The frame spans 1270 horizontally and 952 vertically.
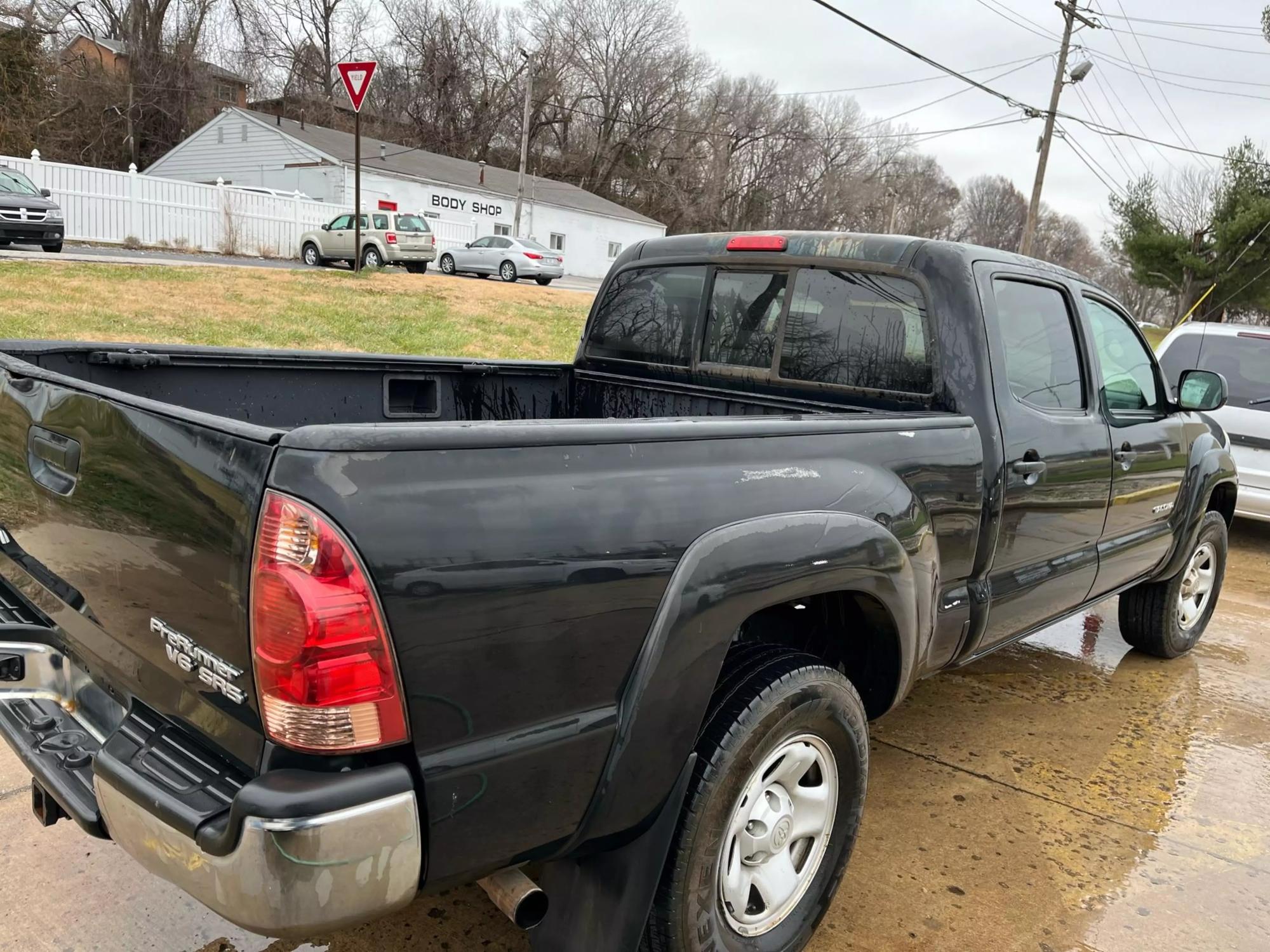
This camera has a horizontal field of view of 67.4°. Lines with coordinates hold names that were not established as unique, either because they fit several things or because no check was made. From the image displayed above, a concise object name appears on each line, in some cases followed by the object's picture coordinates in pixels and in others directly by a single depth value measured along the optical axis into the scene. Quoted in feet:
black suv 53.16
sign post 42.73
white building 112.16
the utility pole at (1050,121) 84.58
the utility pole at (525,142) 118.73
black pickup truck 5.15
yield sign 42.73
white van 24.00
